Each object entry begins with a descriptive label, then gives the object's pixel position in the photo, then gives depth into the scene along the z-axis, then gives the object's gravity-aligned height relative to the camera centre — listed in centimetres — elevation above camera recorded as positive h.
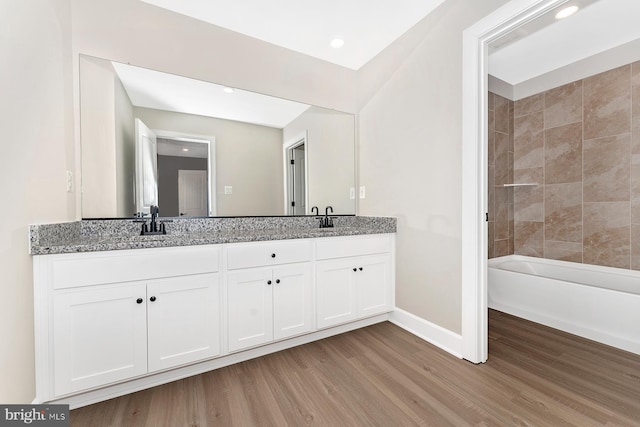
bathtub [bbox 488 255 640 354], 182 -75
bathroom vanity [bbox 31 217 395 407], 124 -53
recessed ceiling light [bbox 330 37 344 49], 225 +152
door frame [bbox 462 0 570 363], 165 +16
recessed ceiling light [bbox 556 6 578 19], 178 +141
